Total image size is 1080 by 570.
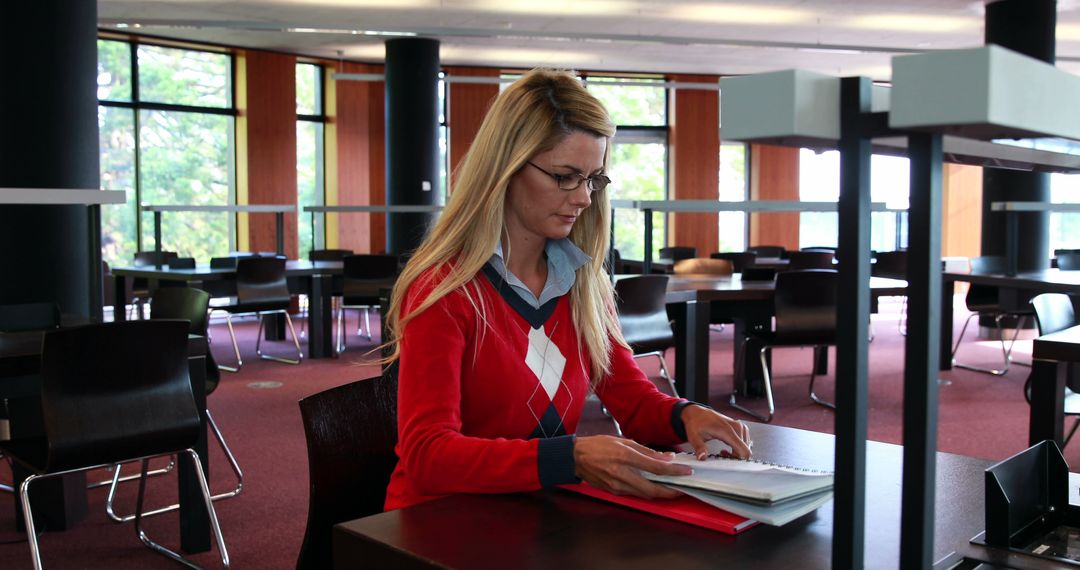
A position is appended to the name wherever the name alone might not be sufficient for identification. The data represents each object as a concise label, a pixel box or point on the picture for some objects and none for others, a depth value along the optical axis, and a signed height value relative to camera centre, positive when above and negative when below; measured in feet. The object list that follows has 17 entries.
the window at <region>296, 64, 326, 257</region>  38.01 +2.96
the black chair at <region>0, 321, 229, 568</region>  8.50 -1.64
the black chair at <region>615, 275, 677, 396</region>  15.10 -1.40
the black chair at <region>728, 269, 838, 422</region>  16.48 -1.43
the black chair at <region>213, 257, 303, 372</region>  22.15 -1.50
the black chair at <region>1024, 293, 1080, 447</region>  10.74 -1.08
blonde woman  4.72 -0.45
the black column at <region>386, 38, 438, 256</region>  33.04 +3.46
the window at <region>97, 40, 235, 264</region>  32.65 +2.78
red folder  3.63 -1.11
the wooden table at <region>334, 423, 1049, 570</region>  3.36 -1.15
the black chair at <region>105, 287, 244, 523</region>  12.20 -1.17
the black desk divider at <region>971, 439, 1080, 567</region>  3.51 -1.06
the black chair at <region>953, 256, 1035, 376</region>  21.50 -1.62
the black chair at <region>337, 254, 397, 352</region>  23.73 -1.34
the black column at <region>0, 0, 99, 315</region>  13.14 +1.12
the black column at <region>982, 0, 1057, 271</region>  26.00 +1.34
